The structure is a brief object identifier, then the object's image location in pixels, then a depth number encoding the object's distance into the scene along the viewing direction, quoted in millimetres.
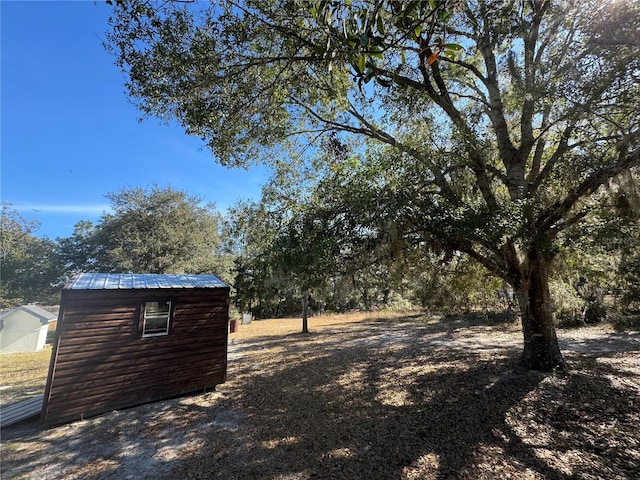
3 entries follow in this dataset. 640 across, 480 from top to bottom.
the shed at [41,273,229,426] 4953
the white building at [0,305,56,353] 13172
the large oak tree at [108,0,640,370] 3551
